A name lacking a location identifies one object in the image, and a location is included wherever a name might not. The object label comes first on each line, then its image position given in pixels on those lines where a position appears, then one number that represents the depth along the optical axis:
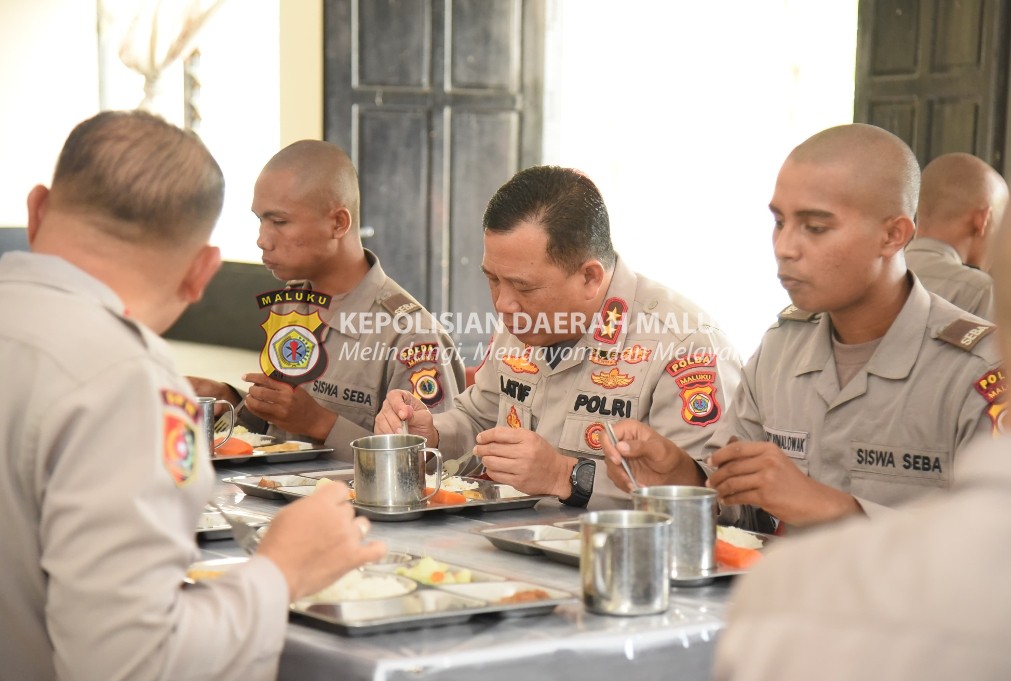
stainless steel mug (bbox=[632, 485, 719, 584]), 2.01
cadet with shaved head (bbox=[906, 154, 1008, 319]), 4.70
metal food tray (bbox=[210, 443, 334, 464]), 3.17
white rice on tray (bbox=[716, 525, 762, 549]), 2.25
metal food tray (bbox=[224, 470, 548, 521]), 2.51
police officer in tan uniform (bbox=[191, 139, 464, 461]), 3.65
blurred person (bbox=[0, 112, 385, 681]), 1.43
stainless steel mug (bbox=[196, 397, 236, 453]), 3.02
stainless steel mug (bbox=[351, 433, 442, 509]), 2.52
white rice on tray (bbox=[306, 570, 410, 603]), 1.86
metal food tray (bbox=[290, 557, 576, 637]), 1.73
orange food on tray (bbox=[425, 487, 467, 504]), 2.59
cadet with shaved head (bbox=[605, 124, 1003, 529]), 2.49
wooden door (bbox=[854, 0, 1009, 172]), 5.01
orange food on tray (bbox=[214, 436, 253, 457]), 3.19
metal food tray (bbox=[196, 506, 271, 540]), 2.30
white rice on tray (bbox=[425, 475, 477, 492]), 2.73
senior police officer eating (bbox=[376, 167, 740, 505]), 2.95
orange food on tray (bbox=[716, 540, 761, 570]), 2.05
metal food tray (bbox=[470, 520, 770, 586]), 2.15
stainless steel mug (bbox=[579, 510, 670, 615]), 1.82
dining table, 1.65
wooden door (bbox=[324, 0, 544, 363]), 6.41
